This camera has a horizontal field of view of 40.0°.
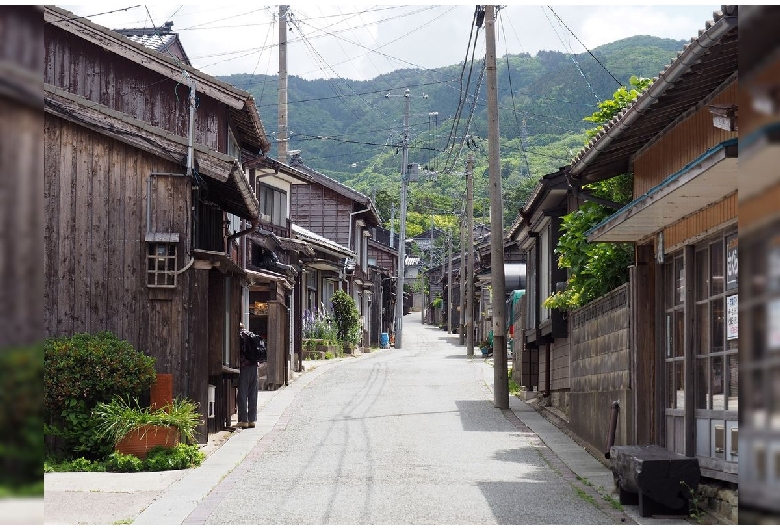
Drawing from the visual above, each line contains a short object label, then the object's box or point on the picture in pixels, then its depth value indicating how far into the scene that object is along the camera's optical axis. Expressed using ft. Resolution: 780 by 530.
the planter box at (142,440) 47.80
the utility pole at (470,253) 147.84
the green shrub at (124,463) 46.80
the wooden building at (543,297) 74.28
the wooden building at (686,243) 32.35
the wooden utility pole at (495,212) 83.15
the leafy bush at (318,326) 129.18
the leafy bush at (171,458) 47.24
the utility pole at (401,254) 176.24
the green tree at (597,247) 54.13
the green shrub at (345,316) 141.18
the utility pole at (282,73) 116.47
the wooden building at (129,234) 52.11
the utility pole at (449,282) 205.46
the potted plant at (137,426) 47.62
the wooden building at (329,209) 161.07
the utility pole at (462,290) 174.64
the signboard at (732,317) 33.30
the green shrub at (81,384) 48.03
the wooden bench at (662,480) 34.55
